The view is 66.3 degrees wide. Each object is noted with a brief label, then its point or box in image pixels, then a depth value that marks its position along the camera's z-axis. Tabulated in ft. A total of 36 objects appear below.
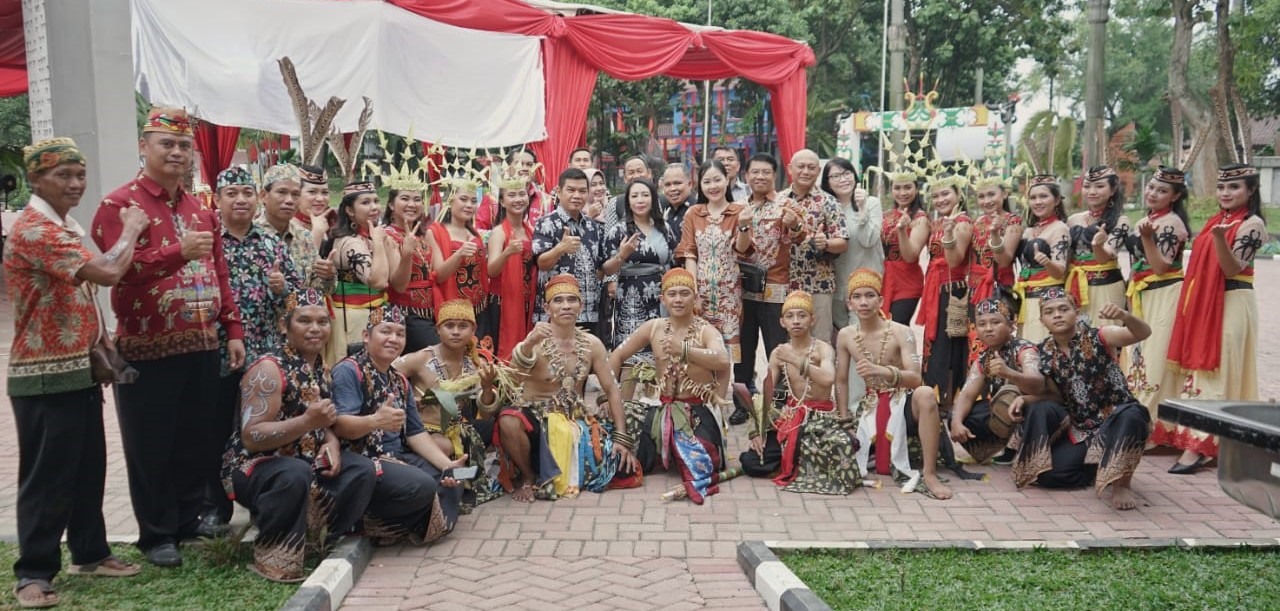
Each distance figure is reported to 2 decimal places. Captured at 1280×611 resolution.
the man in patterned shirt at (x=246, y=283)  14.98
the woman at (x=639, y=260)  21.65
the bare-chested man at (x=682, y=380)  18.52
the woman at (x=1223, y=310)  18.57
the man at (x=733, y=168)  26.30
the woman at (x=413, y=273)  19.24
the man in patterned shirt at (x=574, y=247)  21.18
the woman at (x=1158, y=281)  19.36
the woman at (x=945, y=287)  21.13
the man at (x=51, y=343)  11.91
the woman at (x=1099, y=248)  20.20
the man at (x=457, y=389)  17.04
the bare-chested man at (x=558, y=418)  17.60
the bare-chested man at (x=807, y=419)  17.87
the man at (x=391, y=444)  14.42
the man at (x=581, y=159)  27.93
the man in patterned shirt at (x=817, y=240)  21.40
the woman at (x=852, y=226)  21.80
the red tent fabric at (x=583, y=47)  36.04
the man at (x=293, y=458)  13.30
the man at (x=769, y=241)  21.30
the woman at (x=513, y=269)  21.11
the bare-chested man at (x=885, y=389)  17.94
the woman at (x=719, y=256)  21.47
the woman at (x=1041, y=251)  20.45
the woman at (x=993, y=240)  20.80
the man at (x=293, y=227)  15.83
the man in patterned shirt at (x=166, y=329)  13.30
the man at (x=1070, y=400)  17.49
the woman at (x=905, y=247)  21.75
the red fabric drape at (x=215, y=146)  38.91
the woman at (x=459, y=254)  19.95
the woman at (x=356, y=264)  17.89
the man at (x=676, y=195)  22.71
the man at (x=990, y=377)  17.66
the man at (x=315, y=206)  18.92
